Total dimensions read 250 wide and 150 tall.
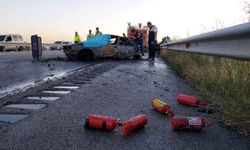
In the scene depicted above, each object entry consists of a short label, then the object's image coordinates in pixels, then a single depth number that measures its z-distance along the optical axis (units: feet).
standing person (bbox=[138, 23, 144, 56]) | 43.77
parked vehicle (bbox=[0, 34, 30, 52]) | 67.99
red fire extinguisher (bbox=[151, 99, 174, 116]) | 7.17
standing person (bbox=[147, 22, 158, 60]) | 33.16
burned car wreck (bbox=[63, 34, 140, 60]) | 29.79
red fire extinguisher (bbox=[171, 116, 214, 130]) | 5.84
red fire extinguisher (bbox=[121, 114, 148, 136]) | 5.65
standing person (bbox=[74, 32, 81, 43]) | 53.95
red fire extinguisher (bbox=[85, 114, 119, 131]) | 5.76
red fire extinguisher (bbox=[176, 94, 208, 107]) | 8.04
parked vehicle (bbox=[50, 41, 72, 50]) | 98.64
